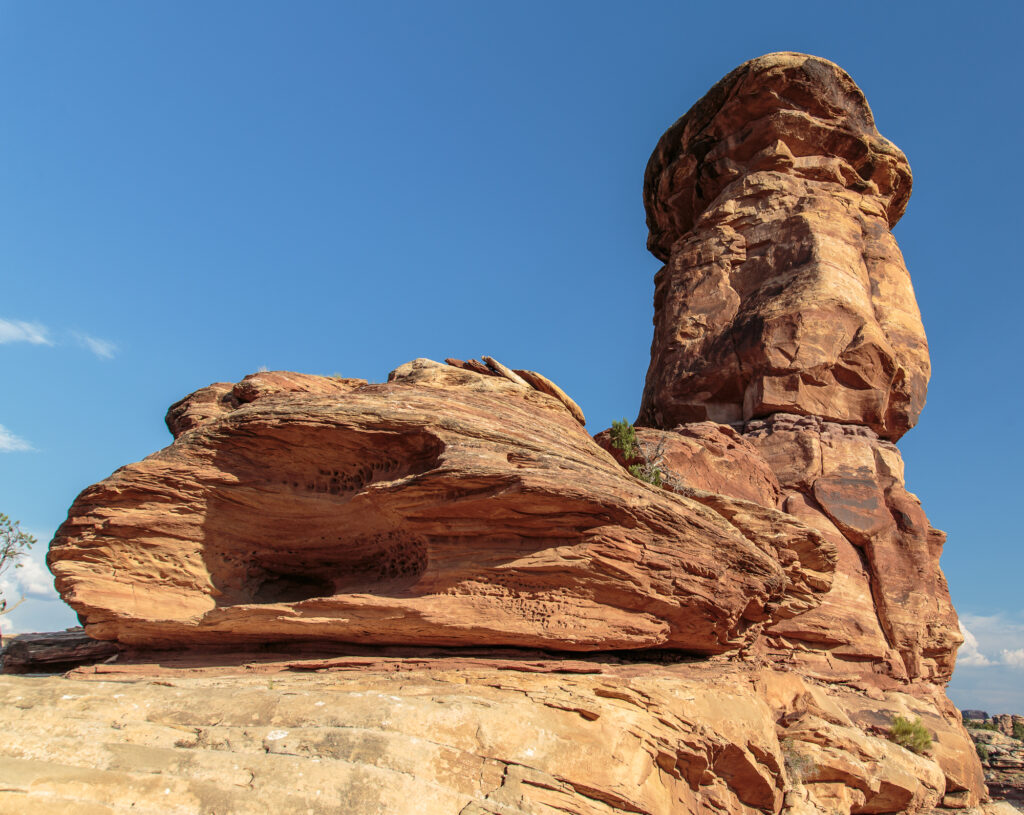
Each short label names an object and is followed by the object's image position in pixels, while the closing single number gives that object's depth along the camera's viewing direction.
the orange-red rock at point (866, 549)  18.47
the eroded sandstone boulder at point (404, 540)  10.16
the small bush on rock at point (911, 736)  15.51
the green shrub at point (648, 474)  16.73
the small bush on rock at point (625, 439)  18.00
